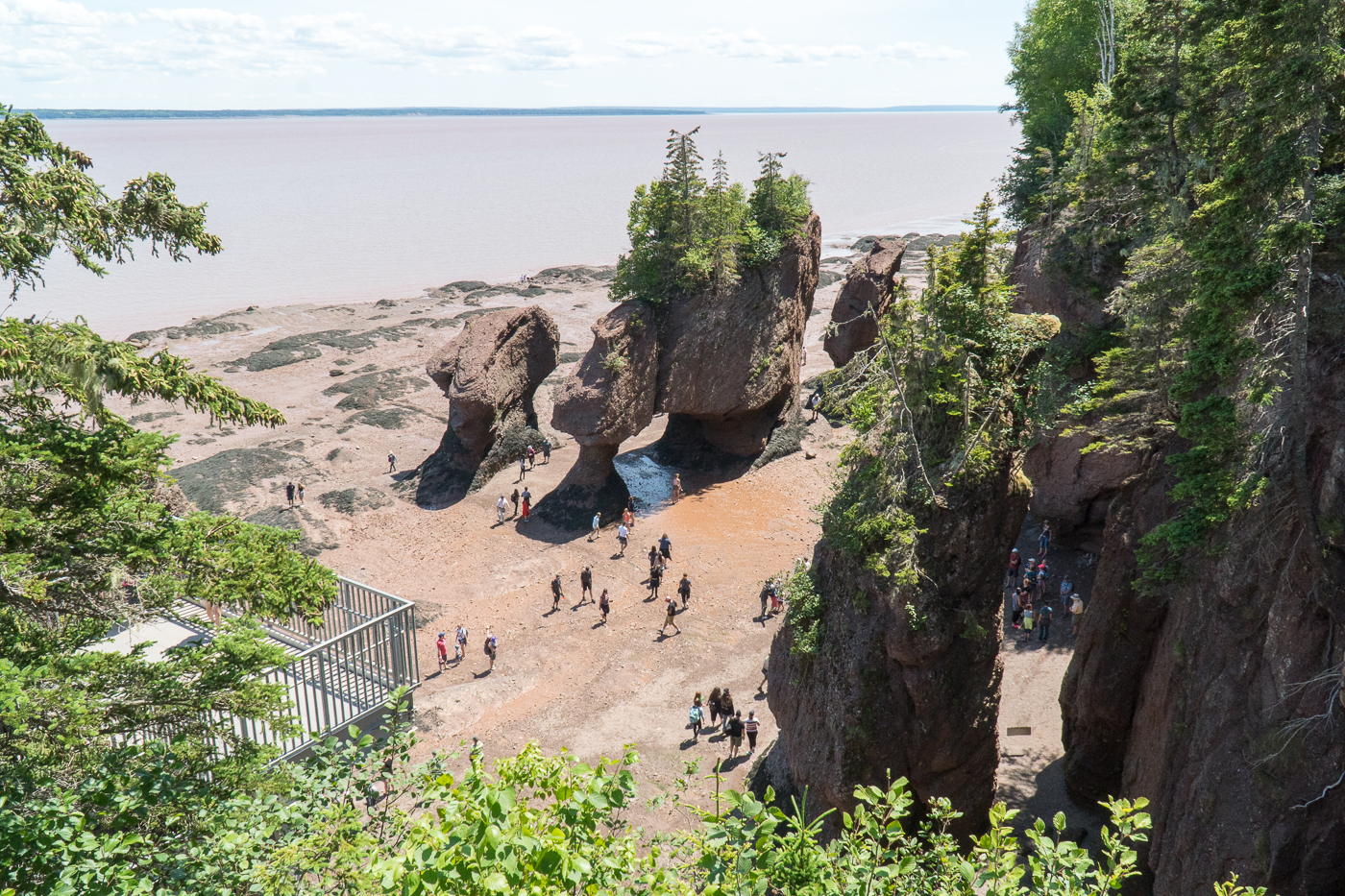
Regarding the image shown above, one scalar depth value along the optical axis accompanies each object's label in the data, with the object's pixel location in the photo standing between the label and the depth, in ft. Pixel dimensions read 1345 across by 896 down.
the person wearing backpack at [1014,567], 77.00
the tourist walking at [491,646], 70.28
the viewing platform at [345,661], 43.01
